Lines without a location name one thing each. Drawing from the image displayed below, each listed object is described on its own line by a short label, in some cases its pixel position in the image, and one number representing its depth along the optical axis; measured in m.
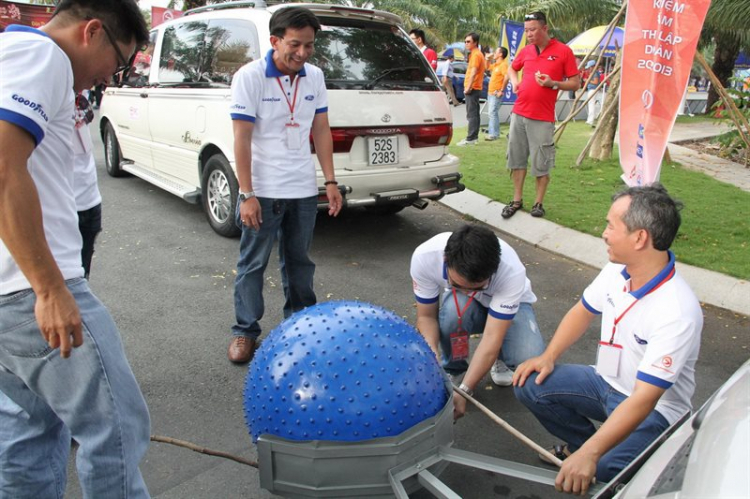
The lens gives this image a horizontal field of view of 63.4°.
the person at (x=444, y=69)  14.84
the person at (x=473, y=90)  11.34
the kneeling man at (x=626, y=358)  2.20
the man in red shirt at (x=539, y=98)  6.29
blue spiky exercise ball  2.05
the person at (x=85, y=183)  2.74
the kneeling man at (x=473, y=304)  2.77
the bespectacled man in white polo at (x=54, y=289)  1.57
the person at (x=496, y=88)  11.76
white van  5.22
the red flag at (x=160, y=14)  19.88
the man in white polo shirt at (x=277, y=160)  3.49
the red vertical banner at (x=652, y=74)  4.25
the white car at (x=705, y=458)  1.34
